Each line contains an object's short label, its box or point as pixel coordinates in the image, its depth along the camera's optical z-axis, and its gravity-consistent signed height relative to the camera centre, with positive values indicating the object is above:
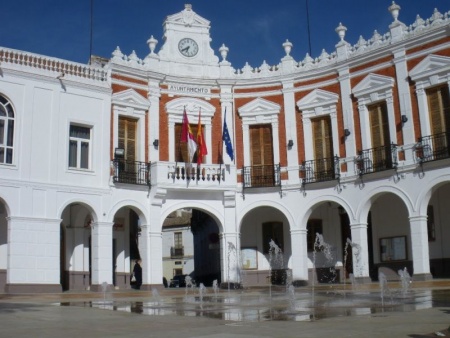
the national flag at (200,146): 24.66 +4.95
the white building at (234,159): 21.41 +4.18
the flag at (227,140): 24.69 +5.16
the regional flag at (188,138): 24.30 +5.23
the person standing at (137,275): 23.75 -0.07
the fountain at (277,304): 10.21 -0.72
